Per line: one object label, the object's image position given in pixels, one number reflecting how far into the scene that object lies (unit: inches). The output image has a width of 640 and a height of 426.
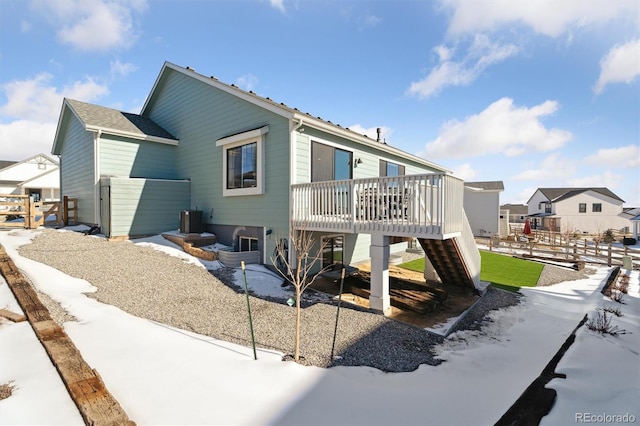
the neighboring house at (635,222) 1194.7
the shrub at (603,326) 245.9
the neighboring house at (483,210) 966.4
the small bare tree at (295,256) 328.5
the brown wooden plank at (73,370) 104.4
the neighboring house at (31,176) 1154.2
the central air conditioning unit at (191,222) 425.7
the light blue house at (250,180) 257.9
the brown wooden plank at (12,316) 172.4
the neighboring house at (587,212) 1590.8
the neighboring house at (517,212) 2077.5
